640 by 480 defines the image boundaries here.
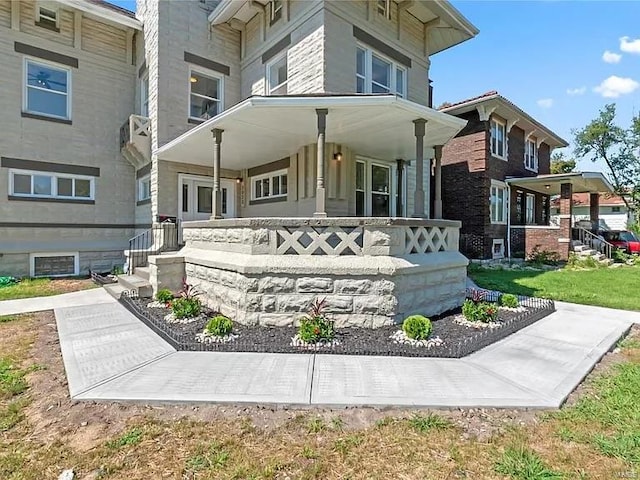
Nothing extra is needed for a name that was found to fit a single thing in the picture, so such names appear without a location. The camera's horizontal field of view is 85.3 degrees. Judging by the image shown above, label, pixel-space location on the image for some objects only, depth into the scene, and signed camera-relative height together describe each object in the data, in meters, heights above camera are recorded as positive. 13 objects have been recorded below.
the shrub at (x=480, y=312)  5.74 -1.26
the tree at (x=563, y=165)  32.25 +6.75
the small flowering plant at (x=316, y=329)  4.85 -1.31
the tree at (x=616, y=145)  28.44 +7.63
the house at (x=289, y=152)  5.66 +2.37
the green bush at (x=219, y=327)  5.07 -1.33
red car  17.01 -0.13
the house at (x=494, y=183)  14.48 +2.43
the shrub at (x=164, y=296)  7.08 -1.21
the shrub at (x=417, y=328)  4.89 -1.29
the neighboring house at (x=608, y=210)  32.43 +2.82
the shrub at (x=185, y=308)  6.03 -1.26
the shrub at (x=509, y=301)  6.67 -1.23
